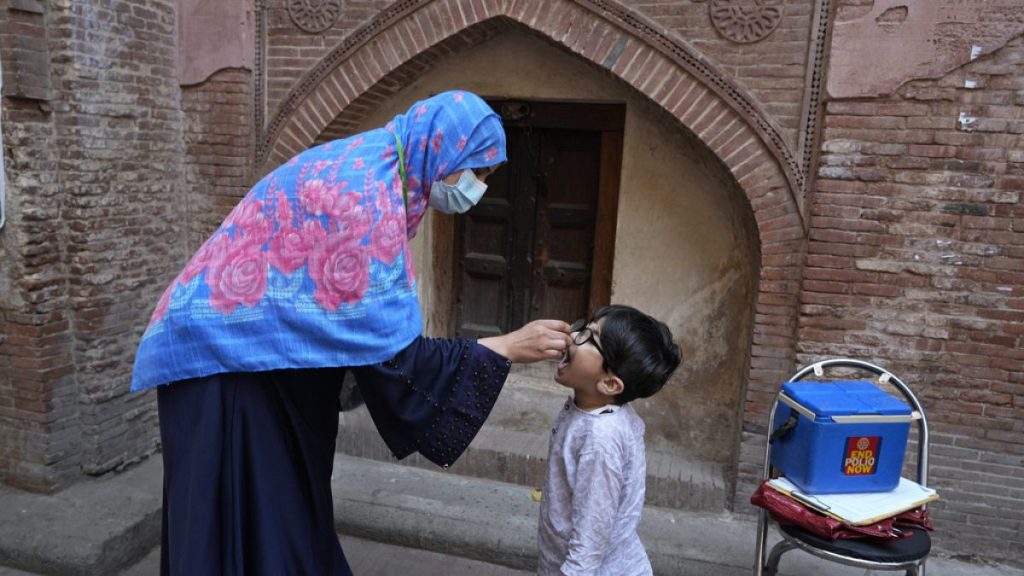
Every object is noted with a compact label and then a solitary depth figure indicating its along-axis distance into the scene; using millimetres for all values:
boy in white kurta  1997
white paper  2346
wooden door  4715
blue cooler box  2408
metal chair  2283
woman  1777
